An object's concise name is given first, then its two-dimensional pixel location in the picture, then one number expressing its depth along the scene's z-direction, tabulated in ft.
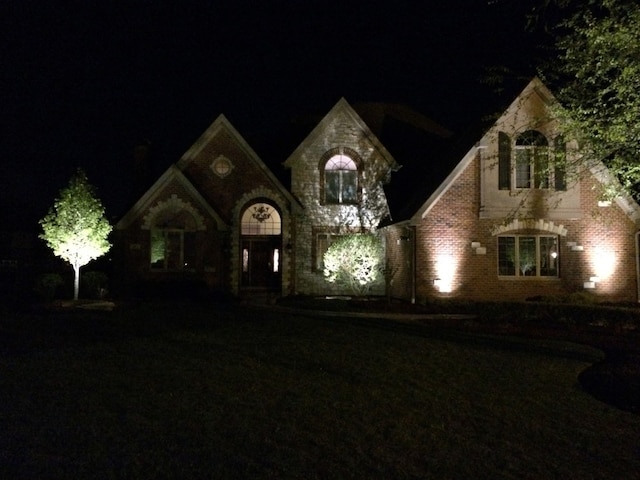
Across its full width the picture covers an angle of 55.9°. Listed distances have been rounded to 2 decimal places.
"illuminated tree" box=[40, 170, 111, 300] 57.06
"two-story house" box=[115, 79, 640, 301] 61.31
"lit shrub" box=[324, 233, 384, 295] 63.36
